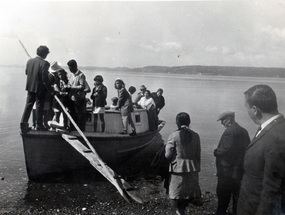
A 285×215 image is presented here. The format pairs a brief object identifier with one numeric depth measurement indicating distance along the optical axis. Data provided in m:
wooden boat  8.35
